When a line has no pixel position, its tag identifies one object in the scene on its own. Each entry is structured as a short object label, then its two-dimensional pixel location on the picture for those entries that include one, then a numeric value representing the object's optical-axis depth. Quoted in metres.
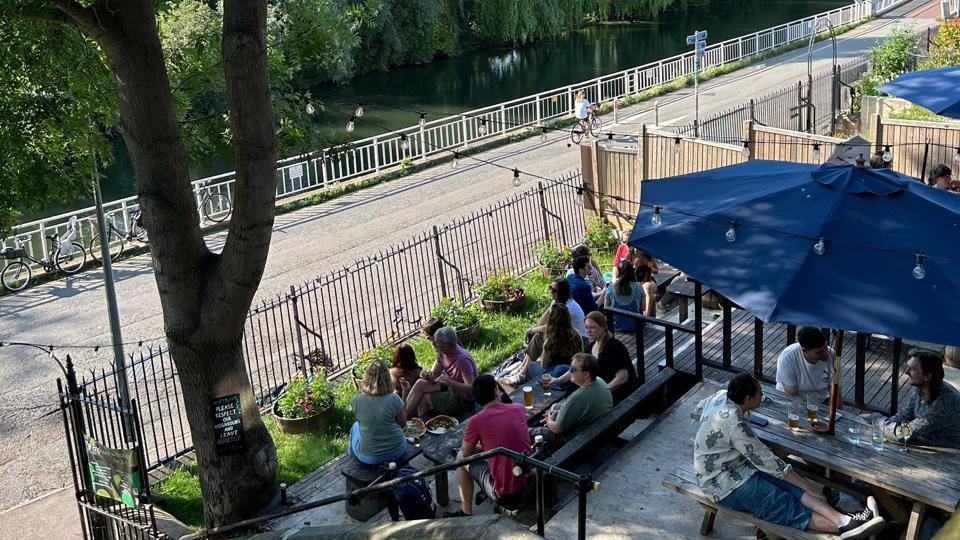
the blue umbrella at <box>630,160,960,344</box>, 6.72
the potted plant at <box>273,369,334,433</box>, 10.66
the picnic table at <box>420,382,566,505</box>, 7.89
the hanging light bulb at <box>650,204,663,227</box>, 8.34
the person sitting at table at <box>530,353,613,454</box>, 7.86
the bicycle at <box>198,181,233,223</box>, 21.20
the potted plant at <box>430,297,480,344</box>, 12.48
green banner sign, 8.11
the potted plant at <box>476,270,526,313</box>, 13.45
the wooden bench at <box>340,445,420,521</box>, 8.05
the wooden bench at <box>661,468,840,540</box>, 6.23
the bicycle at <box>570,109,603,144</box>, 26.27
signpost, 23.80
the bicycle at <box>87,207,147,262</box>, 19.30
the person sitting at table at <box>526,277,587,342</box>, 10.41
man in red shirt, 7.28
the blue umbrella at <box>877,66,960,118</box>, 12.57
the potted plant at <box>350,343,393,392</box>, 11.34
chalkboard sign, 8.53
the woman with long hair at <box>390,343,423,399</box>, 9.63
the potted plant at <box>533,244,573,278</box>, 14.60
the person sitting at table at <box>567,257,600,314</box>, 11.27
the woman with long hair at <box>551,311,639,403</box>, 8.69
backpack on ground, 7.57
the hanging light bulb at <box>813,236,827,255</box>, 7.10
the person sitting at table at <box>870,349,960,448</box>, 6.75
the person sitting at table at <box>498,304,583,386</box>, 9.49
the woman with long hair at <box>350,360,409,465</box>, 8.13
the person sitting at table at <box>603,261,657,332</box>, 10.95
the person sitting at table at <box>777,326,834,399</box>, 7.84
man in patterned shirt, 6.30
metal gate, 8.13
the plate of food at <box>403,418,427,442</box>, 8.89
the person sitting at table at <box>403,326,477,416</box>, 9.33
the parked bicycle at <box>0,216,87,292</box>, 17.70
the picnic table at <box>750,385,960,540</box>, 6.30
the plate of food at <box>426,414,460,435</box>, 9.08
